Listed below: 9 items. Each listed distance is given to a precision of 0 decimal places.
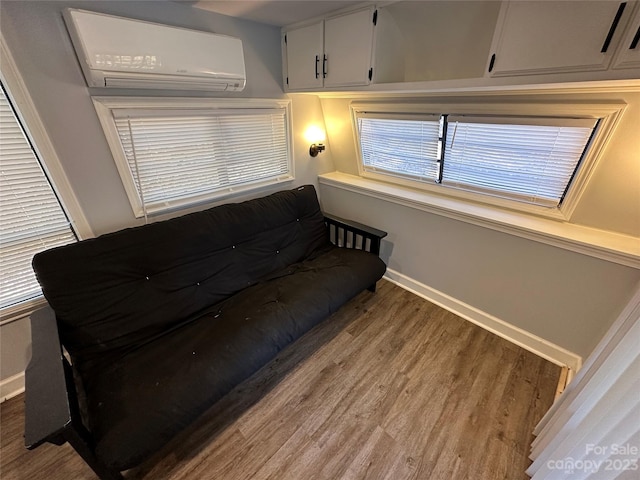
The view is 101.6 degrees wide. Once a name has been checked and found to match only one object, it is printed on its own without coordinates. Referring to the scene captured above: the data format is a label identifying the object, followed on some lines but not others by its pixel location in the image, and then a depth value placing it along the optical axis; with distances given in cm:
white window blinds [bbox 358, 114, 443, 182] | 199
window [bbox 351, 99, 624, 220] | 142
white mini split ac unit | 124
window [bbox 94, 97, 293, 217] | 154
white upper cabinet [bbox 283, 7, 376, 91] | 159
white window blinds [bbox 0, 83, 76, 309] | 124
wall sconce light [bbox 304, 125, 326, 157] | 248
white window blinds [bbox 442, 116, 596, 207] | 147
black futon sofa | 104
